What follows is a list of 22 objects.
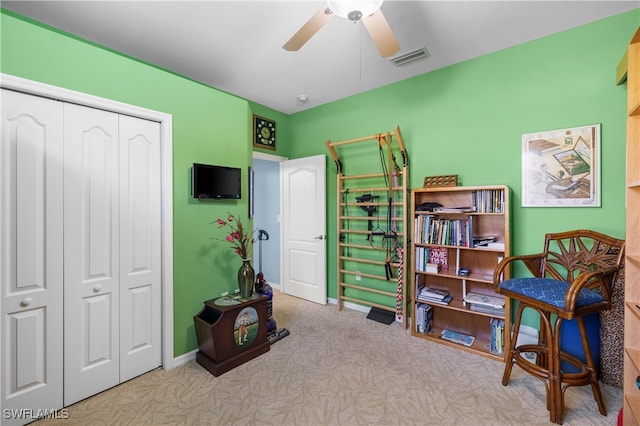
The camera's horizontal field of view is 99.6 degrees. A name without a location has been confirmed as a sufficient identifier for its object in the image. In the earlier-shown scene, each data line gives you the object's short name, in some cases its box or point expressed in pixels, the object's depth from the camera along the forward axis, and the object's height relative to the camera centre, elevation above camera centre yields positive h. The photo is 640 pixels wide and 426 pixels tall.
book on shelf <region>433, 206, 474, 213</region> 2.57 +0.03
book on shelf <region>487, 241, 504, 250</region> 2.39 -0.29
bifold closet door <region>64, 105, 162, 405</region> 1.84 -0.27
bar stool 1.65 -0.52
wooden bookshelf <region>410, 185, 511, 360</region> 2.44 -0.38
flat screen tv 2.33 +0.29
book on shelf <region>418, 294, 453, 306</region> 2.65 -0.87
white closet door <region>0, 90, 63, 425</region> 1.60 -0.26
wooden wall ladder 3.09 -0.14
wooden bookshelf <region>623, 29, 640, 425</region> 1.40 -0.16
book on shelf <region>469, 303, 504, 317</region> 2.42 -0.89
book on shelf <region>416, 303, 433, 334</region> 2.79 -1.08
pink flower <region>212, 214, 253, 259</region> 2.48 -0.22
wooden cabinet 2.19 -1.01
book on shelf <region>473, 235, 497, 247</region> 2.49 -0.25
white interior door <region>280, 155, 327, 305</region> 3.77 -0.22
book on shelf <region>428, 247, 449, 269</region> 2.78 -0.45
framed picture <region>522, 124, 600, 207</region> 2.19 +0.39
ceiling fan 1.46 +1.12
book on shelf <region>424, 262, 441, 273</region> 2.73 -0.56
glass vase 2.48 -0.61
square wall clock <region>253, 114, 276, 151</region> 3.80 +1.16
